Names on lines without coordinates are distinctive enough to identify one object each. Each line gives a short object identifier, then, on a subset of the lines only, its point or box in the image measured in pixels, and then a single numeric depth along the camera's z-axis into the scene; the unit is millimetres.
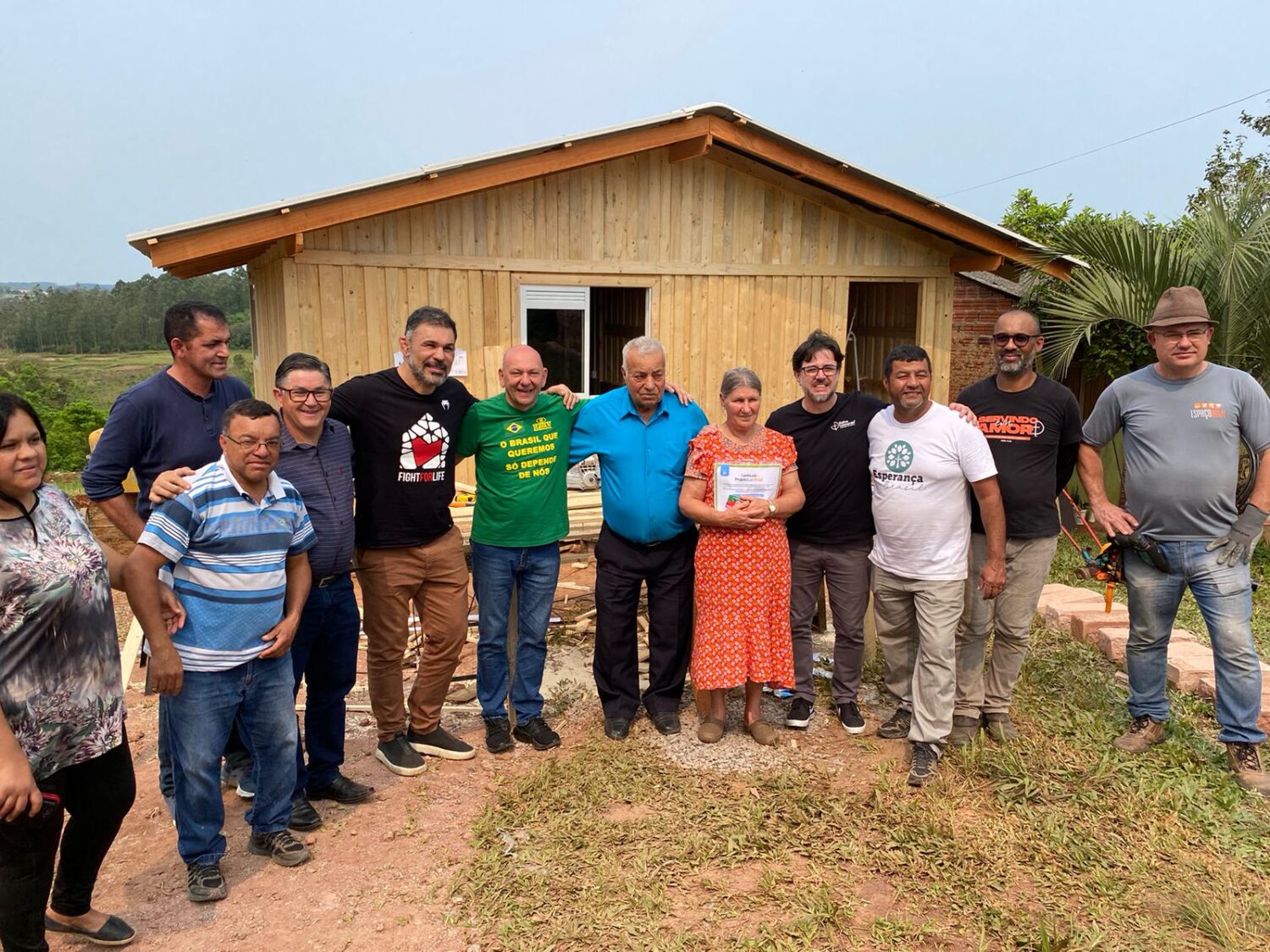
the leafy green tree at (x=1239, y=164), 17912
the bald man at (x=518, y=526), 4199
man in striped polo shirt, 2982
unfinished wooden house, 7191
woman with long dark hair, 2398
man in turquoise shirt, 4344
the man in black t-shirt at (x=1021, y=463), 4098
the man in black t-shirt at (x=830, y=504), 4379
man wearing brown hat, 3957
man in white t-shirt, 4012
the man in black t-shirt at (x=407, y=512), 3885
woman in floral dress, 4230
